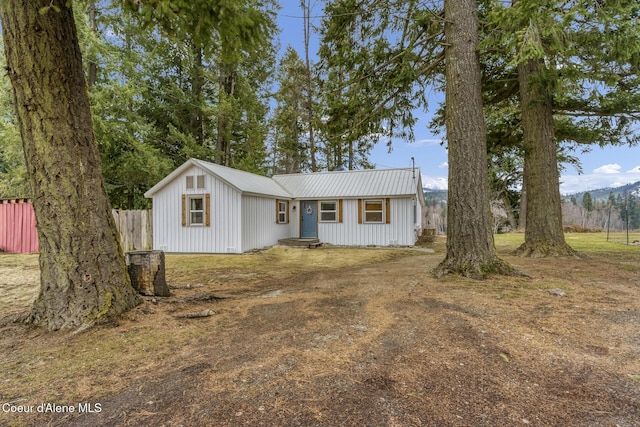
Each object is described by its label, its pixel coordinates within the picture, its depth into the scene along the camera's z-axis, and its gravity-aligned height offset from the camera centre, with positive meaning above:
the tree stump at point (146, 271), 4.23 -0.70
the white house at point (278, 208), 11.58 +0.42
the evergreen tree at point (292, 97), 19.92 +7.69
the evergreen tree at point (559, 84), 5.03 +2.85
